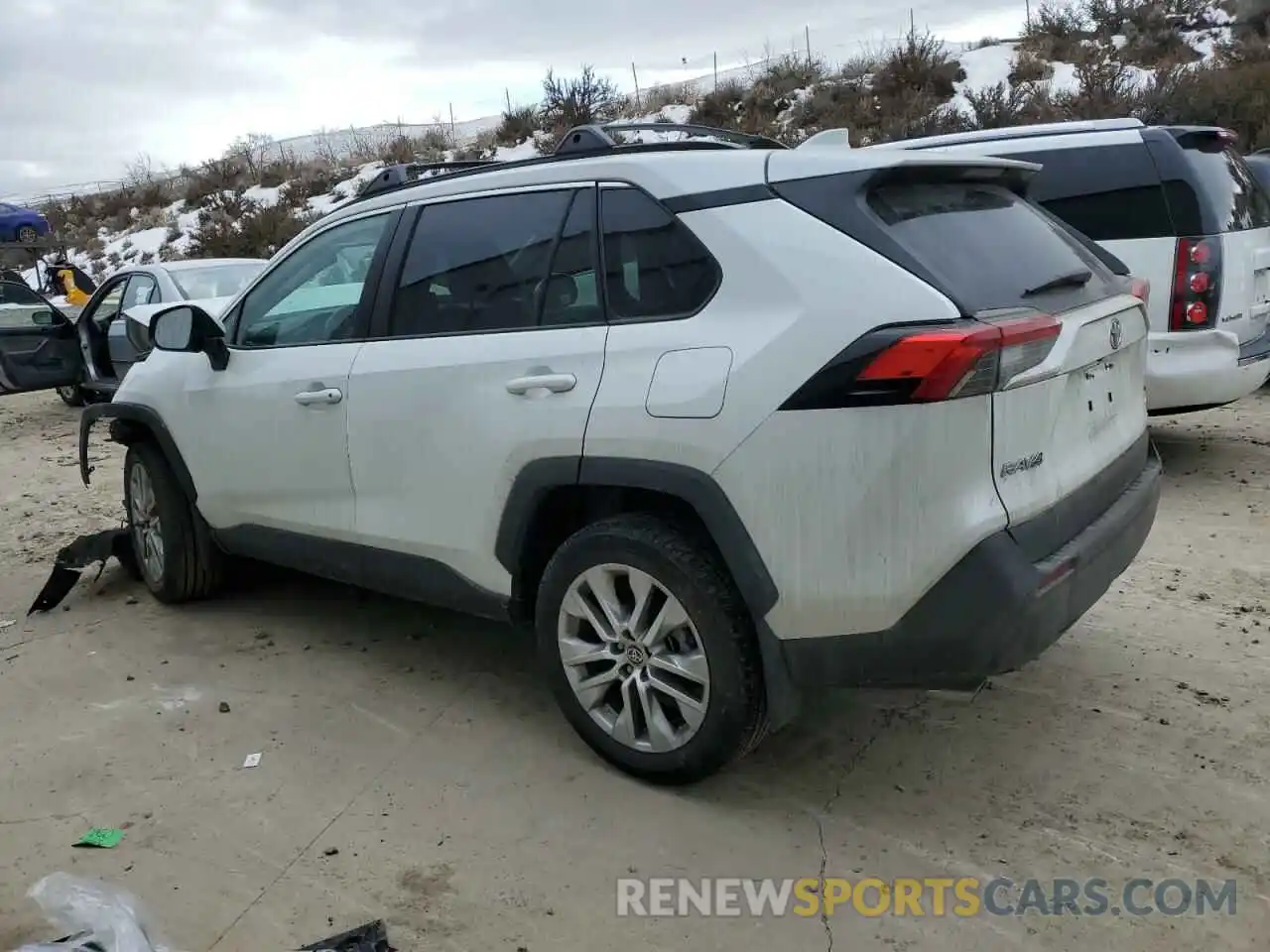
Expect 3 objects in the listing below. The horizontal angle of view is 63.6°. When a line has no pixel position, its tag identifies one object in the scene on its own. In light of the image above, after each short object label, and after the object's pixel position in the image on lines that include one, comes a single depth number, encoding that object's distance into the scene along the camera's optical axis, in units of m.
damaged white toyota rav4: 2.47
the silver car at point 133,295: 9.74
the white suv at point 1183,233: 5.61
